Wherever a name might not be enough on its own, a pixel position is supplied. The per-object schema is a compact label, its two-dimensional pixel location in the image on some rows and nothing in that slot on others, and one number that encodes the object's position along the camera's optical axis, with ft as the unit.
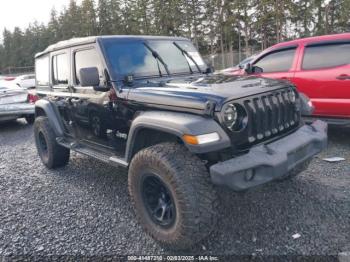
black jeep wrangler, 8.36
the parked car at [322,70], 16.02
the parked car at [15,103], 27.30
